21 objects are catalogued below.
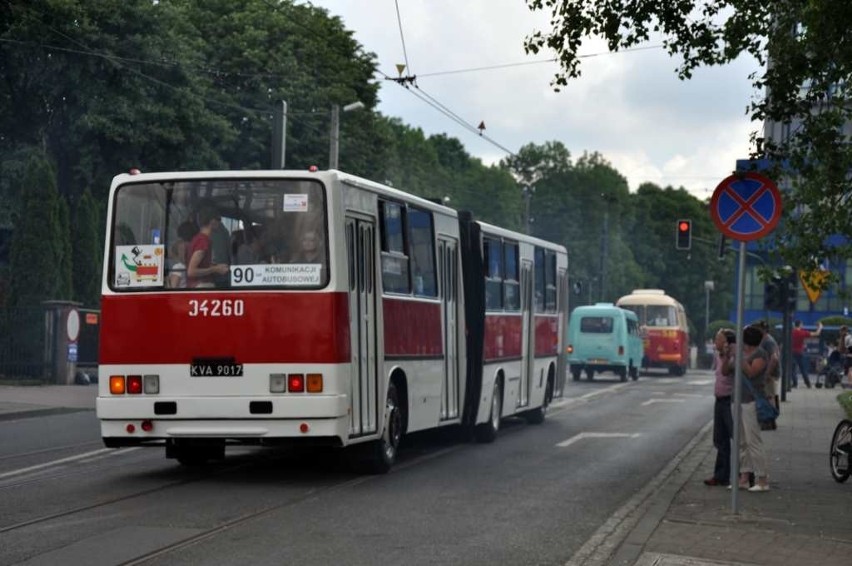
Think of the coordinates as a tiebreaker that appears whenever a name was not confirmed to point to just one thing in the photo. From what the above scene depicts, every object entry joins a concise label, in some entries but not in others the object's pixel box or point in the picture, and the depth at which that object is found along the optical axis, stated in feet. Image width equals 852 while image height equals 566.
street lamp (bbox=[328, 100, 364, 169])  135.36
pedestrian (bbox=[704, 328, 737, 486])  51.47
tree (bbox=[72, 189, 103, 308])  131.54
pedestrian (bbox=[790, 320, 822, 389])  156.25
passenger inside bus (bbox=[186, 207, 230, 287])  48.93
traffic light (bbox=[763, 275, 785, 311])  120.88
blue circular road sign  42.91
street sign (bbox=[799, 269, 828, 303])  60.34
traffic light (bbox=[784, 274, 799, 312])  122.93
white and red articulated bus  47.91
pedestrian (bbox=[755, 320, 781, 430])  50.29
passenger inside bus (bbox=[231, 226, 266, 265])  48.88
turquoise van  165.07
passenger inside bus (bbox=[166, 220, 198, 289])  49.06
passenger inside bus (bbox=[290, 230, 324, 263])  48.60
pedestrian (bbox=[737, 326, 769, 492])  49.67
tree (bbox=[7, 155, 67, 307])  119.75
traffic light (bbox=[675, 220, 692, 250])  147.74
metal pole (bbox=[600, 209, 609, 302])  327.47
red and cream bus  196.75
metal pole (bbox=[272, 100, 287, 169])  113.39
